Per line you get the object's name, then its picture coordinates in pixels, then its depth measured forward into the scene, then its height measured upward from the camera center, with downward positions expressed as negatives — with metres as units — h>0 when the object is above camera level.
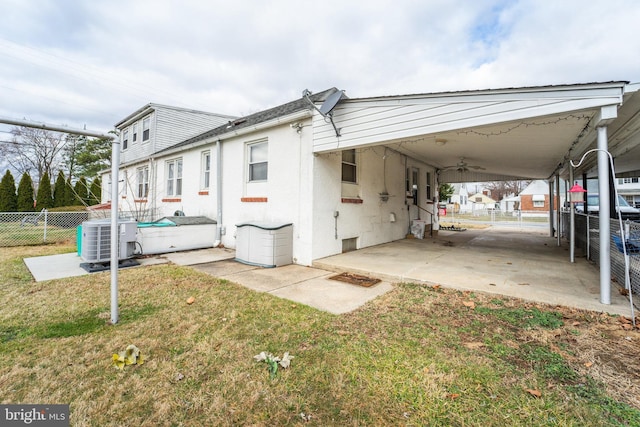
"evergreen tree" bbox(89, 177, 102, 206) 19.70 +2.18
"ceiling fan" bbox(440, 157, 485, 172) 10.19 +2.13
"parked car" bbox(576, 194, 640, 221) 9.49 +0.44
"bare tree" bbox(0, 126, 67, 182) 25.72 +6.54
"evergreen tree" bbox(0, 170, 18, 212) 17.09 +1.59
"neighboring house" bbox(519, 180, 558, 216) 35.16 +2.78
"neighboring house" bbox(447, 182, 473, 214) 52.95 +4.03
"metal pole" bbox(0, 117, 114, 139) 2.80 +1.02
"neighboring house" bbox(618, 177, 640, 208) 19.75 +2.35
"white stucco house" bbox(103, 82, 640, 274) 3.88 +1.57
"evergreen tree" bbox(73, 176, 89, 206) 19.00 +2.03
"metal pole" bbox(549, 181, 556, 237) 12.23 +0.31
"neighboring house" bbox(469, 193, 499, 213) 51.12 +3.22
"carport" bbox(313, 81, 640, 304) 3.39 +1.65
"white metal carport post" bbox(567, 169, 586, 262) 6.05 -0.46
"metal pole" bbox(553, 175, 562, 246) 9.44 +0.40
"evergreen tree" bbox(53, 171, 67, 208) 18.44 +1.87
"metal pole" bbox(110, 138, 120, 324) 2.99 -0.13
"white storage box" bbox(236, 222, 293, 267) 5.91 -0.57
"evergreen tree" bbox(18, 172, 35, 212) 17.61 +1.57
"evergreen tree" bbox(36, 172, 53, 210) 17.80 +1.61
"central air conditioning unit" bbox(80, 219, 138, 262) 5.34 -0.41
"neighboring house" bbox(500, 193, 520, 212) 41.31 +2.48
